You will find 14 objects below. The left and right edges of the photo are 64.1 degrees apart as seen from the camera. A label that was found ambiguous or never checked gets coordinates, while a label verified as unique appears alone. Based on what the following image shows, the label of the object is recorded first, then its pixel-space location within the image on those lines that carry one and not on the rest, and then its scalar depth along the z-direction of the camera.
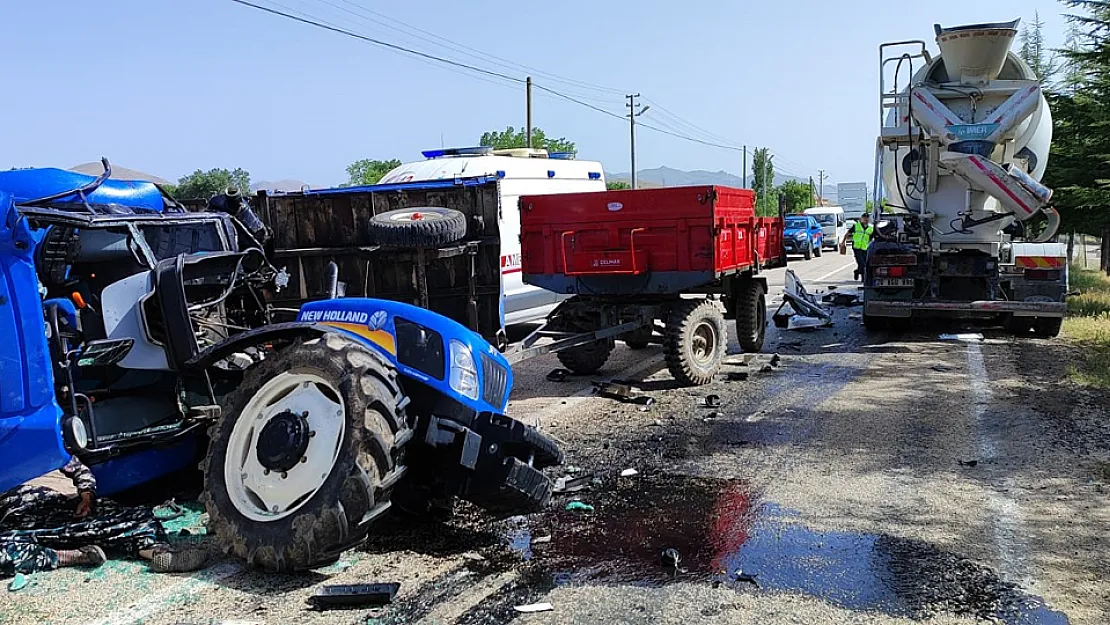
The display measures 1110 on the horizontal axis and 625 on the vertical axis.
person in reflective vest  17.92
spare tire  8.22
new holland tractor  4.19
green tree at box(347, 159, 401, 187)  47.06
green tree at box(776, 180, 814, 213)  80.75
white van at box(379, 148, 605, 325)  12.00
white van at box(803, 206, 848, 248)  43.38
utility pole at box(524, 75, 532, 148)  36.33
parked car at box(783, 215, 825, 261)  34.78
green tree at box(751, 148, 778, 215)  74.12
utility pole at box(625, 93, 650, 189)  54.16
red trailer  9.24
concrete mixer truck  12.02
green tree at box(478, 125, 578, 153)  46.38
